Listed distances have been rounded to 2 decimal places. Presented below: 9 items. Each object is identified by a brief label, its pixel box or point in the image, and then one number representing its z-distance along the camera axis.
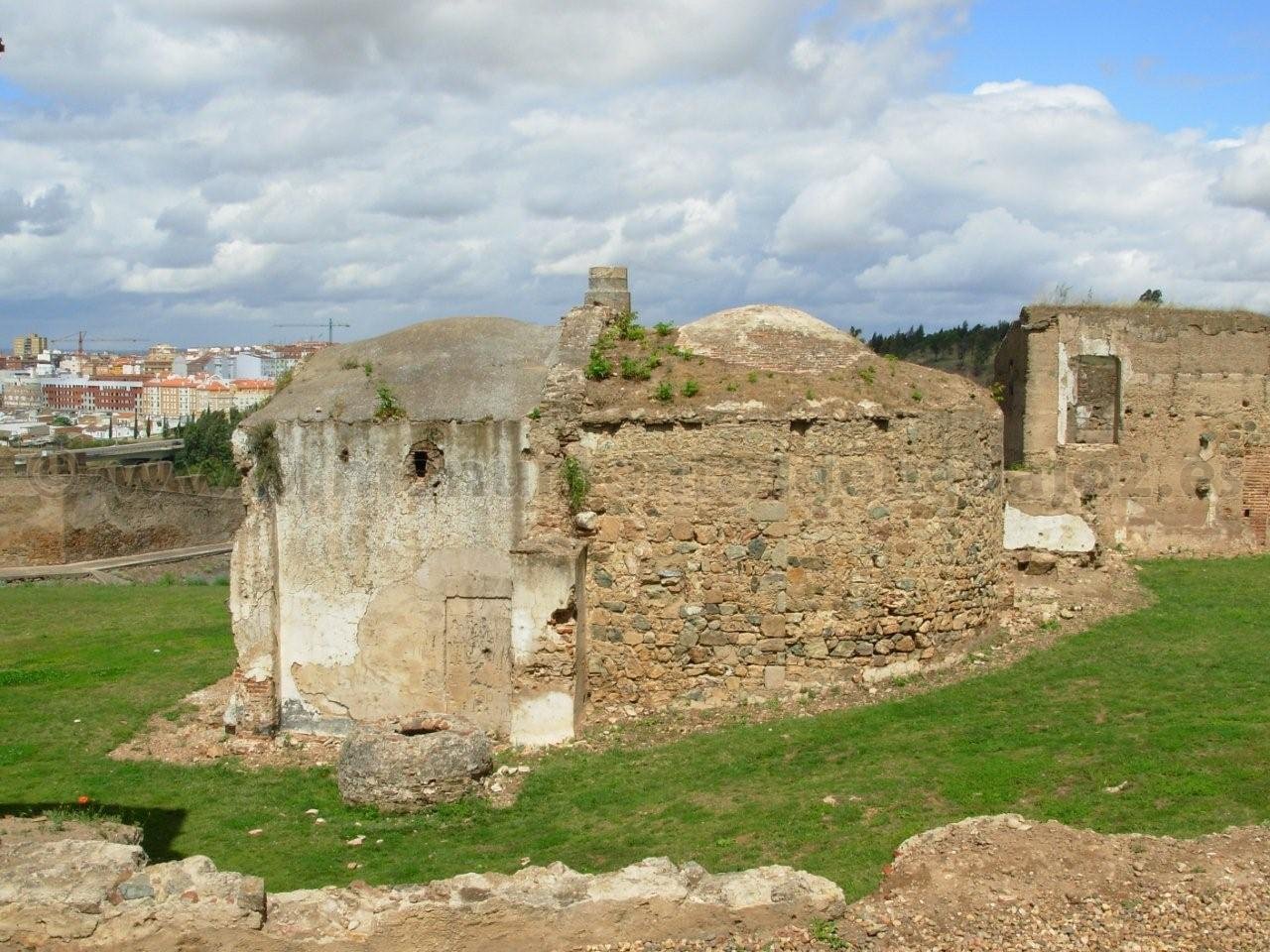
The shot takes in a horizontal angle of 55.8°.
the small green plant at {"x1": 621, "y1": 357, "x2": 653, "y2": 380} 13.07
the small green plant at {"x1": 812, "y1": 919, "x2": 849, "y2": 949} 6.86
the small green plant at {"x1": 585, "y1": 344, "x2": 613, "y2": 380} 13.09
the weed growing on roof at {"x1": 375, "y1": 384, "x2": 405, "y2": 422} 12.76
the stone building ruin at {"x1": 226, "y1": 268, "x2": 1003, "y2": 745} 12.41
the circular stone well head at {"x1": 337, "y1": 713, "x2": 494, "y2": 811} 10.77
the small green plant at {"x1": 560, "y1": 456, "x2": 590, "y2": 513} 12.49
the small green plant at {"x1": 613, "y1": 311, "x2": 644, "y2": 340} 13.92
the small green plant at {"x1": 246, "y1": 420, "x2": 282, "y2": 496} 12.91
